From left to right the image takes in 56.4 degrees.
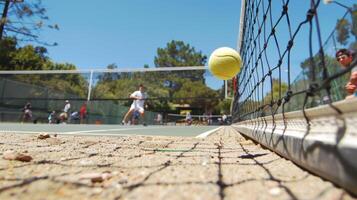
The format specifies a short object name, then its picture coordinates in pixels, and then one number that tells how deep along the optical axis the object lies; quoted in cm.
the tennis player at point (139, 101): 1196
